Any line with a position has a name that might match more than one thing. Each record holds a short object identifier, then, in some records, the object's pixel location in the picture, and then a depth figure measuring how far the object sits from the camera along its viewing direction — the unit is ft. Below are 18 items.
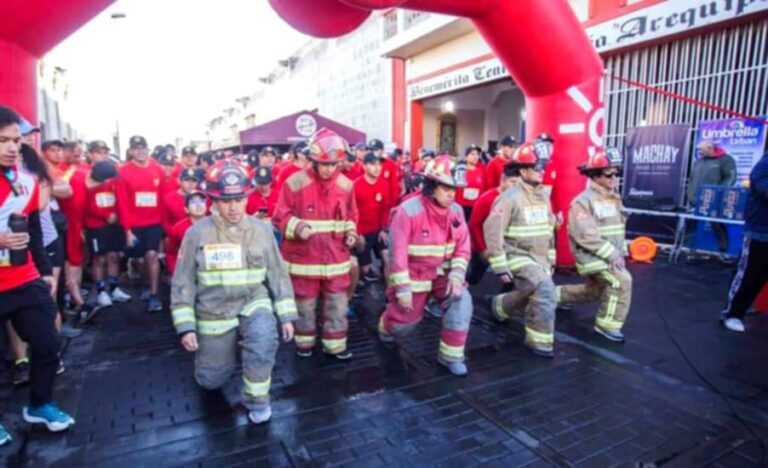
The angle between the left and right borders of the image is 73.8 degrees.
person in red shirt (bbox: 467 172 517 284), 17.26
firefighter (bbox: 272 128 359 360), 13.39
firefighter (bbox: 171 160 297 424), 10.25
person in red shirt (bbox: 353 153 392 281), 19.27
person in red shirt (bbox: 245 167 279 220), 18.90
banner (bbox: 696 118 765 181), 24.72
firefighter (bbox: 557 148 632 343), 14.82
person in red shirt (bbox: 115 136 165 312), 18.86
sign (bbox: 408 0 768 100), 25.52
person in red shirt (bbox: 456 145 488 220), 24.18
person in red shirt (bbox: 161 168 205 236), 18.17
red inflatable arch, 17.71
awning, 53.83
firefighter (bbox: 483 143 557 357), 13.98
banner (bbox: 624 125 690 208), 27.40
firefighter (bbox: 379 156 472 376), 12.68
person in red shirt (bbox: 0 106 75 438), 9.05
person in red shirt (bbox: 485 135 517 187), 25.11
